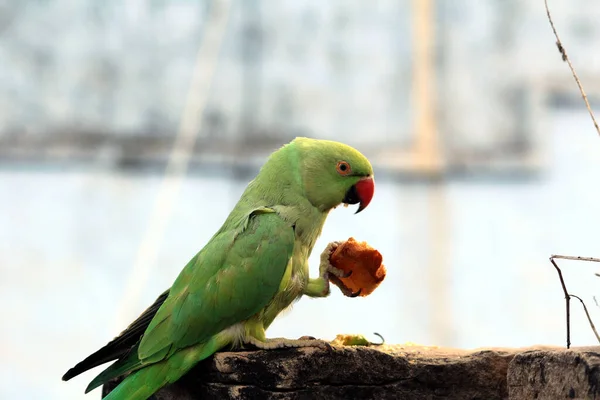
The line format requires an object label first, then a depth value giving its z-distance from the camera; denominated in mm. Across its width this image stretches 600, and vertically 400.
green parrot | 3465
